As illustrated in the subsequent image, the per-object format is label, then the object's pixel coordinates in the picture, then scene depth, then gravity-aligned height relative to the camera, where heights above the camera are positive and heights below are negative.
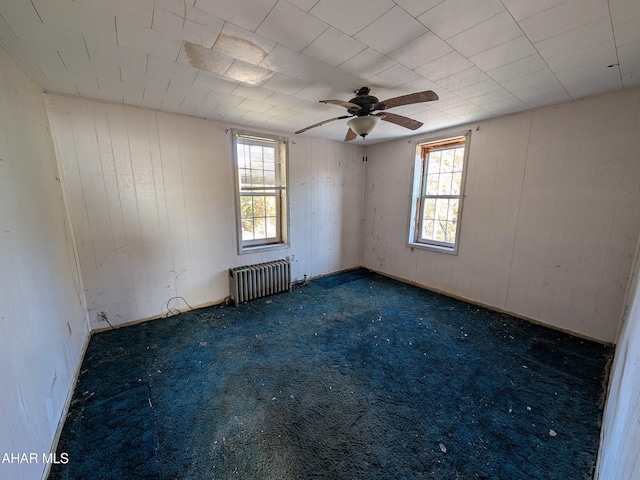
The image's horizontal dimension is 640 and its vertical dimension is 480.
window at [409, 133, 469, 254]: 3.38 +0.05
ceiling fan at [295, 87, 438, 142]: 1.77 +0.68
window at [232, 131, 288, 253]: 3.32 +0.08
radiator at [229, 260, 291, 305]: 3.25 -1.14
